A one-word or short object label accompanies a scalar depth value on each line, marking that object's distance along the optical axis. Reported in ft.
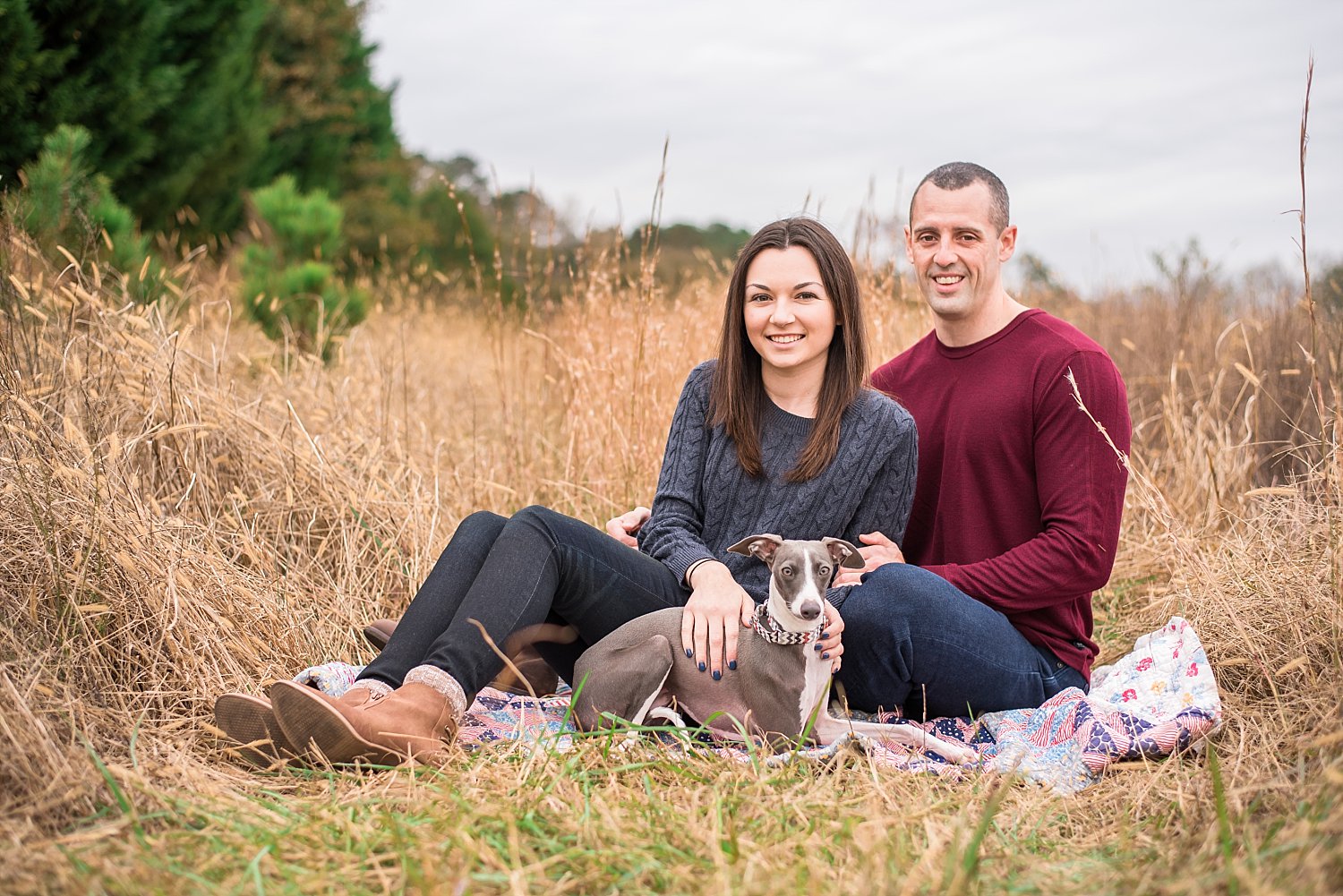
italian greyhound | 8.91
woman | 9.14
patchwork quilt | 9.02
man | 9.60
